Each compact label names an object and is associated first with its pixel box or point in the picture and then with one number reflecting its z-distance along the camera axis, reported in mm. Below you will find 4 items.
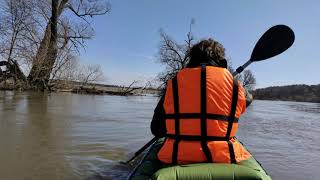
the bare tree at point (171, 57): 22279
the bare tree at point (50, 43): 13017
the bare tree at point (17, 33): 12241
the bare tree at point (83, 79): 15969
